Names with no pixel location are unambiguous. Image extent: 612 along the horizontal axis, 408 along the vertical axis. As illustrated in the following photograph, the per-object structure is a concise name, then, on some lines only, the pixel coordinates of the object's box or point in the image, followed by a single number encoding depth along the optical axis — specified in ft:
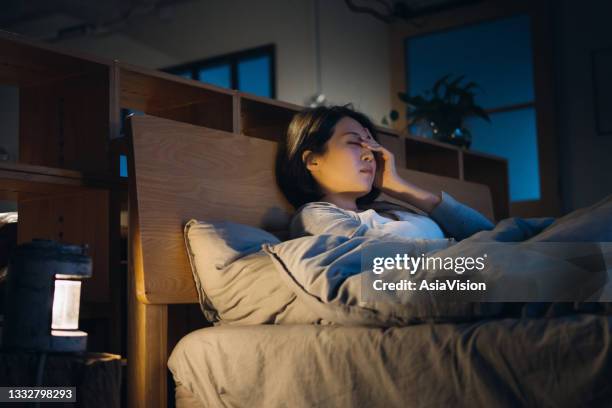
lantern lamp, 4.38
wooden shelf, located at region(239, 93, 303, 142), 7.28
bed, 3.26
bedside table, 4.18
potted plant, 11.68
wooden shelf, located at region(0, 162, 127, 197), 5.43
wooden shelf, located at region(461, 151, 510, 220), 12.17
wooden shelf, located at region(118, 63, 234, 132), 6.61
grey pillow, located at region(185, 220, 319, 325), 4.74
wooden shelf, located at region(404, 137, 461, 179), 10.73
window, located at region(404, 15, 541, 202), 14.51
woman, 6.56
